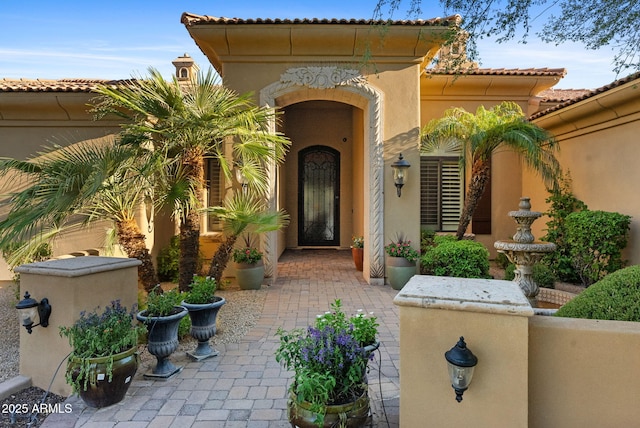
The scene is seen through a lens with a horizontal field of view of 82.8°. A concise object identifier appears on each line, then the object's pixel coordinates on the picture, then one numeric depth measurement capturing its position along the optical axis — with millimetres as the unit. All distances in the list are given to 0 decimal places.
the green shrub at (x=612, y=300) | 2393
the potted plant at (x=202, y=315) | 4047
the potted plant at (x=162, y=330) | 3545
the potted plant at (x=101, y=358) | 2912
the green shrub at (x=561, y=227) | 6741
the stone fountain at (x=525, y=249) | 5426
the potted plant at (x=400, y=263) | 7262
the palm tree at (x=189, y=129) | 4898
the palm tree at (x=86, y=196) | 4090
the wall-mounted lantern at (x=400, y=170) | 7429
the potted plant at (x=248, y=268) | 7152
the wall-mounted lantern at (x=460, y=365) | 1943
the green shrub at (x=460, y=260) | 6664
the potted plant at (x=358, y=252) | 8922
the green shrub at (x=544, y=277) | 6465
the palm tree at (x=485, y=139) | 7059
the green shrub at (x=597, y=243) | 5934
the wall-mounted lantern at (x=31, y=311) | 3244
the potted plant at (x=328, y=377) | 2293
